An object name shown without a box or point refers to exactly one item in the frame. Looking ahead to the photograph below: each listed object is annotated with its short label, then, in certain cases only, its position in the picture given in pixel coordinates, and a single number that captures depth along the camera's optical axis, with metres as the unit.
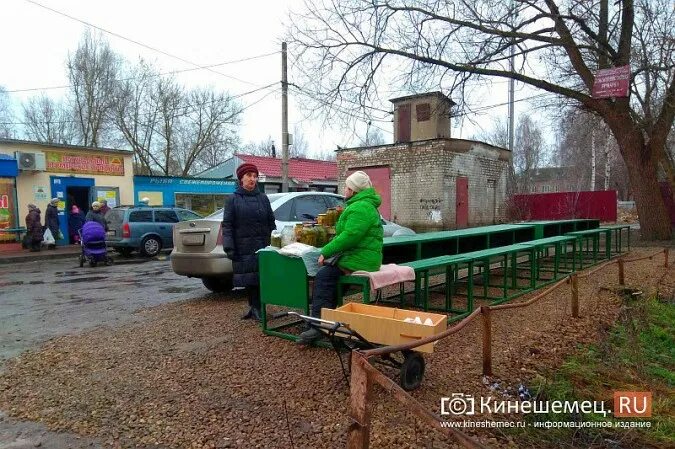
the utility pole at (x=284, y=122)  17.46
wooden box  3.09
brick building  18.95
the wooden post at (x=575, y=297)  5.18
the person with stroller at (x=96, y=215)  12.05
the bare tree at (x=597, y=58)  11.85
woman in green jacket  4.04
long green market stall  4.59
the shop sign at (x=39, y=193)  16.22
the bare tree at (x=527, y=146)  49.97
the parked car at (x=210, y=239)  6.37
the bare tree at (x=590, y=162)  28.70
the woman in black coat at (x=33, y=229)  14.96
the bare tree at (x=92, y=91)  27.19
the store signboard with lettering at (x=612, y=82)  11.31
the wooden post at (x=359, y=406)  2.12
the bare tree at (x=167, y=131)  28.45
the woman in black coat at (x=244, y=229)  5.20
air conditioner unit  15.50
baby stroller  11.84
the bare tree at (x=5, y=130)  29.64
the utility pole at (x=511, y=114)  22.98
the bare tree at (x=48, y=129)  29.78
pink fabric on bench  4.01
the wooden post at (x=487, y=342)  3.57
